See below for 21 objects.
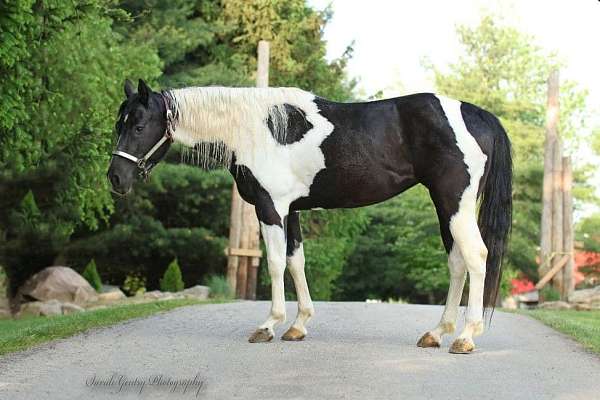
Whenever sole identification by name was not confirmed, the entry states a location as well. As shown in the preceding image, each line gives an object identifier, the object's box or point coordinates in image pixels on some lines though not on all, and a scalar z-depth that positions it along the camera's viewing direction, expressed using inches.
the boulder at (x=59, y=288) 746.8
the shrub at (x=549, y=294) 798.4
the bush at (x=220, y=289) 736.9
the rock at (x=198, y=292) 724.0
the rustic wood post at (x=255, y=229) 765.3
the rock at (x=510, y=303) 1099.9
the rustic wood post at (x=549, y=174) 814.5
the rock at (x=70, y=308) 666.8
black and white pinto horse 289.9
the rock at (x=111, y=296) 748.6
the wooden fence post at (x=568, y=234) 811.4
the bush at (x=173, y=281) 812.0
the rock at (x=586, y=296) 757.3
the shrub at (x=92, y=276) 833.5
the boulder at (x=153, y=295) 720.3
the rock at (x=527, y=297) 1178.2
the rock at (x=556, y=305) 743.7
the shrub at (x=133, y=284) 1021.0
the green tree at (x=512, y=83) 1381.6
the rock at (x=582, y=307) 737.0
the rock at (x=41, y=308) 679.1
